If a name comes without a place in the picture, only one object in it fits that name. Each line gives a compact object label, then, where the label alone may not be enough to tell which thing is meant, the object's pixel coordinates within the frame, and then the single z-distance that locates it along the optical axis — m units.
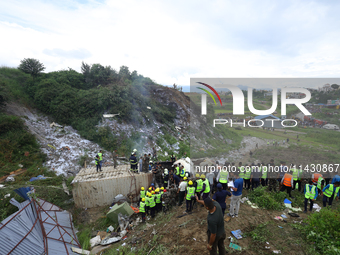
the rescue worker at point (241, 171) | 7.36
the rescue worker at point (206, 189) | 5.62
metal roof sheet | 4.94
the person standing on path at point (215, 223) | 3.10
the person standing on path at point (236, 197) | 5.10
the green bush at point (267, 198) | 6.24
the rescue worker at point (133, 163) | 9.16
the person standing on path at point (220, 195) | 4.66
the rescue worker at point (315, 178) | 7.28
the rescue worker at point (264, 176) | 7.63
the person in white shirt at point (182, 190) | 6.72
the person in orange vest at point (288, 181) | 6.85
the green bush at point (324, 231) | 3.93
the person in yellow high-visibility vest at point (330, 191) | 5.89
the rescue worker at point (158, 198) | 6.98
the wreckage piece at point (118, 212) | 7.36
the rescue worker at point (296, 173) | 7.37
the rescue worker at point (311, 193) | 5.66
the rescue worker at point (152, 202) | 6.93
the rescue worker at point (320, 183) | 6.65
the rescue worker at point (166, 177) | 8.72
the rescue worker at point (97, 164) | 9.33
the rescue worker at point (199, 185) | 6.43
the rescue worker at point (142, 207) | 6.86
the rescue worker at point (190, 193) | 5.91
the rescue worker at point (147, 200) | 6.92
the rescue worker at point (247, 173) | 7.47
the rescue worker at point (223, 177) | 6.16
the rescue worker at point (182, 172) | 8.40
